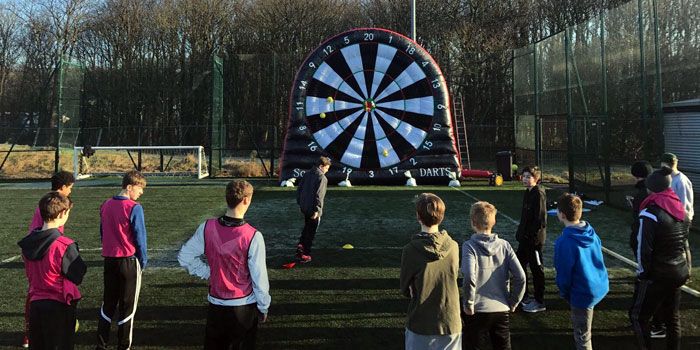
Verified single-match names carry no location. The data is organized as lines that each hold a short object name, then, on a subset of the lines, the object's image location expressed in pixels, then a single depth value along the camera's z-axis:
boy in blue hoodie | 3.45
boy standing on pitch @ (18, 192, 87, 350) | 3.03
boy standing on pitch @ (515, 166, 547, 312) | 4.93
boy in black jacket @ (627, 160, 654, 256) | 4.79
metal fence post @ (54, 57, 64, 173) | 19.09
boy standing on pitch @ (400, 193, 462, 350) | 2.89
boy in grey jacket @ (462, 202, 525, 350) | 3.22
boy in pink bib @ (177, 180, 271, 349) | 3.03
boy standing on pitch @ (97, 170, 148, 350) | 3.96
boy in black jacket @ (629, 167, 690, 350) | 3.78
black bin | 17.23
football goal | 19.08
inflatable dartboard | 15.07
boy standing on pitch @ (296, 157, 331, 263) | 6.39
